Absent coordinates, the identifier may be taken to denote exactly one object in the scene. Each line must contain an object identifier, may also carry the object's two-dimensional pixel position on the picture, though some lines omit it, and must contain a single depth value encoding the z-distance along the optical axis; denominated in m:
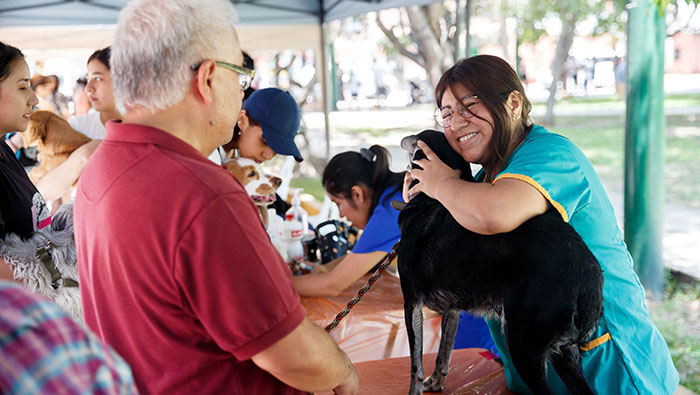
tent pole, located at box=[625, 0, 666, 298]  4.81
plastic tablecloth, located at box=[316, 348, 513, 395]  2.36
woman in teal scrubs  1.71
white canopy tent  6.56
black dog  1.69
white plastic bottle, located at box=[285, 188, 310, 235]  4.44
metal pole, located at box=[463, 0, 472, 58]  6.89
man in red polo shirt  1.15
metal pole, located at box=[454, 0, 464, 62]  7.77
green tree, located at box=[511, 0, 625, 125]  16.94
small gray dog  1.92
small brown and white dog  3.44
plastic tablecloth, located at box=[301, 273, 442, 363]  2.94
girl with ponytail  3.12
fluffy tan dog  4.29
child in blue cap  3.51
